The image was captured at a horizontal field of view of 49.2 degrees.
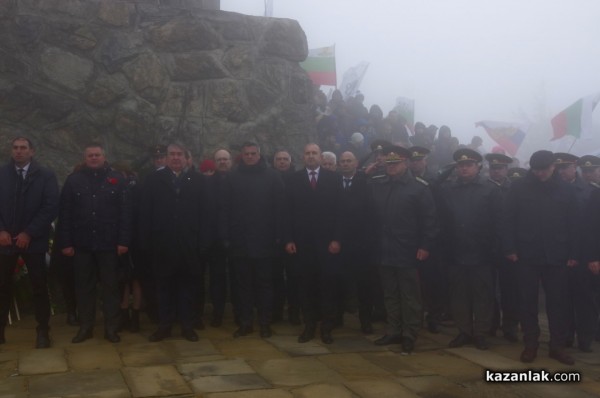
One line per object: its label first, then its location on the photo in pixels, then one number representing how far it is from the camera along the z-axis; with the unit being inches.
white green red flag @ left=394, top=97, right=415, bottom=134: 660.7
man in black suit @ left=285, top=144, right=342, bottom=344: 269.7
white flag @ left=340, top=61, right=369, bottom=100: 668.1
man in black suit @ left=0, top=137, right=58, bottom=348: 247.4
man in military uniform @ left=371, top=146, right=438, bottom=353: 260.2
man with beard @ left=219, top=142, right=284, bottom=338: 275.9
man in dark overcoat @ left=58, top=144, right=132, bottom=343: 259.1
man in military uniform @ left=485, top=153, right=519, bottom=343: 283.7
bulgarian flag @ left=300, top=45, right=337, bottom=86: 594.9
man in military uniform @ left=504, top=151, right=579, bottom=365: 245.6
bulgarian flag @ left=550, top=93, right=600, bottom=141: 554.3
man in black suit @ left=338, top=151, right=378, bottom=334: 274.8
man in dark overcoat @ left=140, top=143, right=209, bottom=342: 265.7
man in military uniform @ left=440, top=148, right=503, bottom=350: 264.4
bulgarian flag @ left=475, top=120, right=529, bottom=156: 621.6
